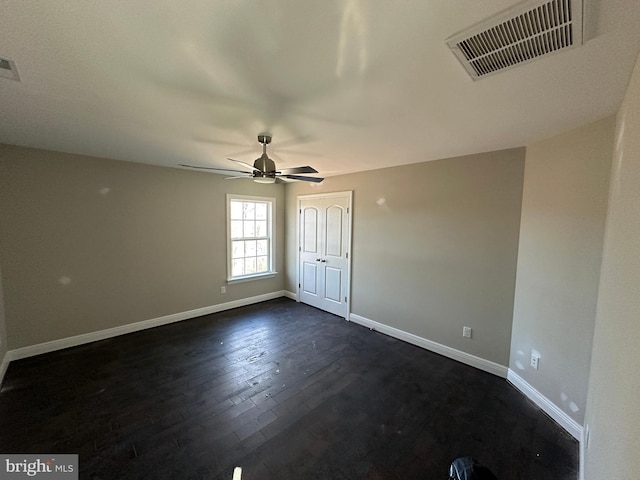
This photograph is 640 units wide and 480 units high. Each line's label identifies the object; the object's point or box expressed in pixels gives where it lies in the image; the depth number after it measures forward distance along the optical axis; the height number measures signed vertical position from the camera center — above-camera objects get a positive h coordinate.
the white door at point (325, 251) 4.22 -0.46
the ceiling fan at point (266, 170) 2.32 +0.48
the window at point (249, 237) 4.62 -0.27
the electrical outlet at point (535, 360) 2.33 -1.18
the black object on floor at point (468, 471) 1.07 -1.02
